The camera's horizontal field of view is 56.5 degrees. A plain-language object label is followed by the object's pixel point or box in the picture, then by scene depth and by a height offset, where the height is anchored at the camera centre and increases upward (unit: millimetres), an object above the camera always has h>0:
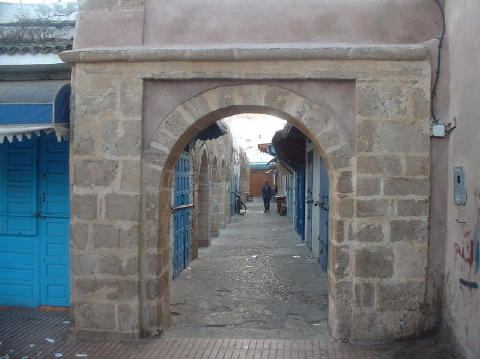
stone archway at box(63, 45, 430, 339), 4141 +233
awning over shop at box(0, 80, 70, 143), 4301 +674
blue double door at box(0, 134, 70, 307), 5133 -508
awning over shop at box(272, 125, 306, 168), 7988 +800
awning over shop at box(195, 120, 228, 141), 6965 +814
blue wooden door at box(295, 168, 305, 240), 11375 -557
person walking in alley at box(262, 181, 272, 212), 20844 -650
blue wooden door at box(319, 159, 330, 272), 6980 -555
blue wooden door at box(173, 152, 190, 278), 7008 -625
